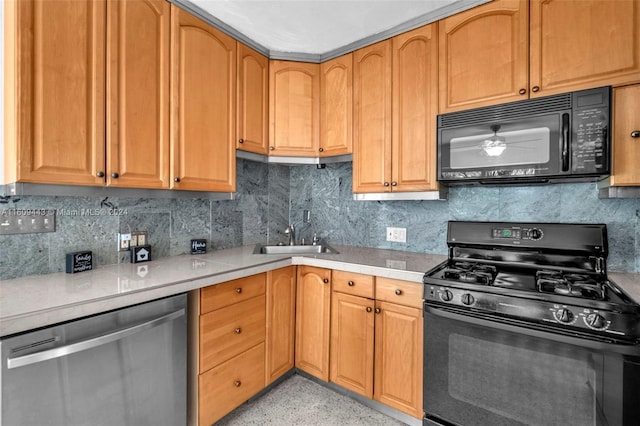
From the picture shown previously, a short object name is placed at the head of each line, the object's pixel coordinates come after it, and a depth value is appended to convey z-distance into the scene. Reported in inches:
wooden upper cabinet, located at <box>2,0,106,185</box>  48.6
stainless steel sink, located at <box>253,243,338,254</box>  101.0
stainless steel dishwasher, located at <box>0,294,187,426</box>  40.8
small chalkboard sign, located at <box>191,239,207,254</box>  85.9
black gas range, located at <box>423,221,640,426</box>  45.8
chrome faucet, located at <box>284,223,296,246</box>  106.0
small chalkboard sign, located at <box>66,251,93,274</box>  61.3
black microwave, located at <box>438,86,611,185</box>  56.6
